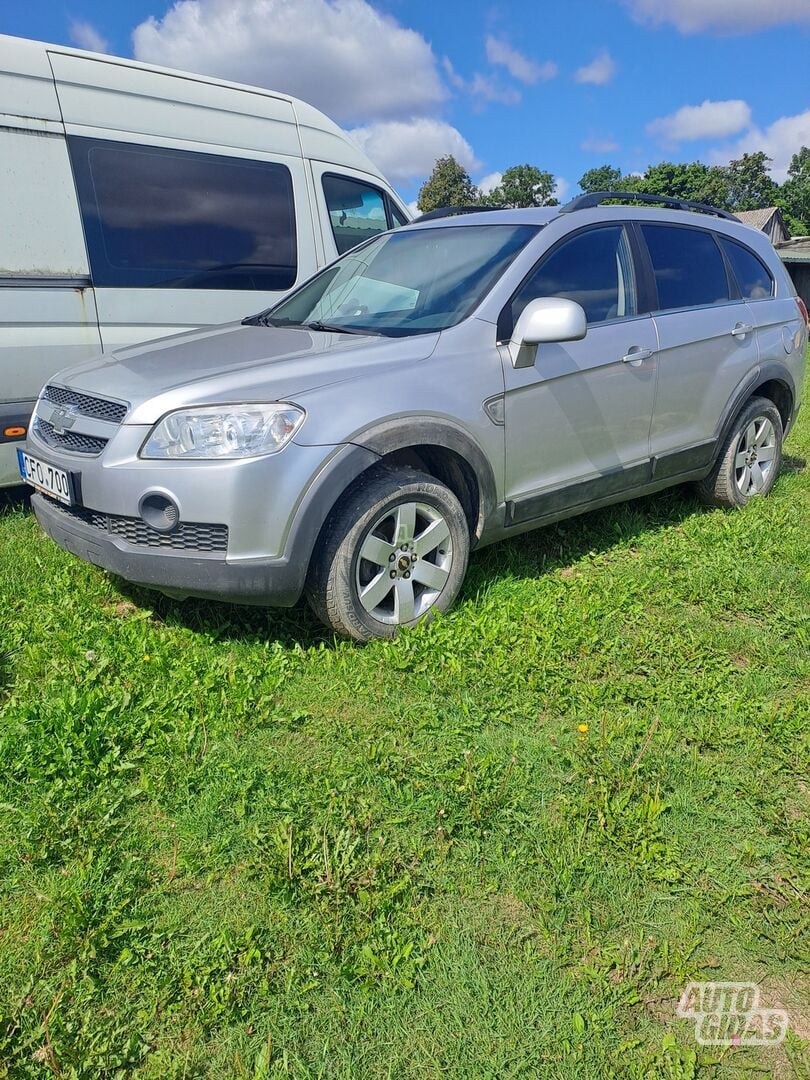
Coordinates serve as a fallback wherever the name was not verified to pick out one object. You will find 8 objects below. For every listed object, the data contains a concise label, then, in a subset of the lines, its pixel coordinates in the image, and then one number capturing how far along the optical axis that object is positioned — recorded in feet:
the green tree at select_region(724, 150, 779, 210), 260.83
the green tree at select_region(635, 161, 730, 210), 227.61
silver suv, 9.57
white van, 14.55
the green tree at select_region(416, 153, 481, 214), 235.40
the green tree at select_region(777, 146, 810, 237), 250.78
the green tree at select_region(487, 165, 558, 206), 273.95
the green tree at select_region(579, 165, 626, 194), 296.92
